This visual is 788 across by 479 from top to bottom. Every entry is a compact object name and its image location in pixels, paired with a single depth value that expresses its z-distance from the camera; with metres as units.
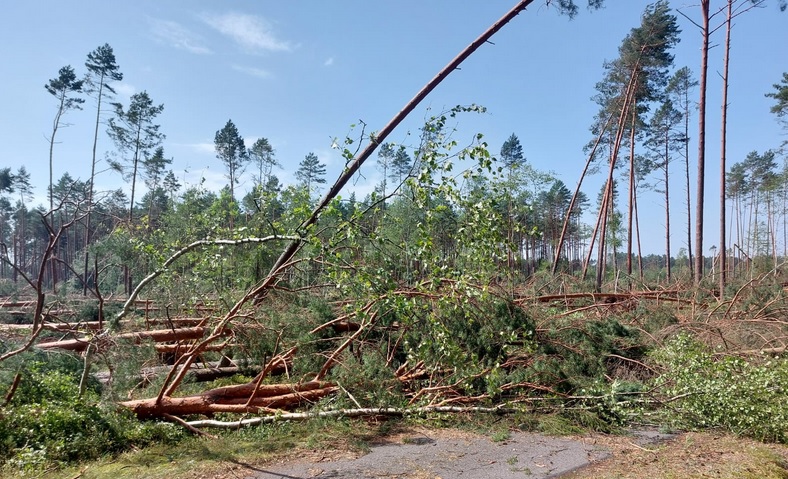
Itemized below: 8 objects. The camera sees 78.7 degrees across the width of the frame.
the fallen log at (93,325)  5.19
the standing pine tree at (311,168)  35.38
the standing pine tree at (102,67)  22.61
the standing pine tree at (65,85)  20.83
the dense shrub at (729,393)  5.18
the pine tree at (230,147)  30.94
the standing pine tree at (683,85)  25.12
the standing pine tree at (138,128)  25.03
